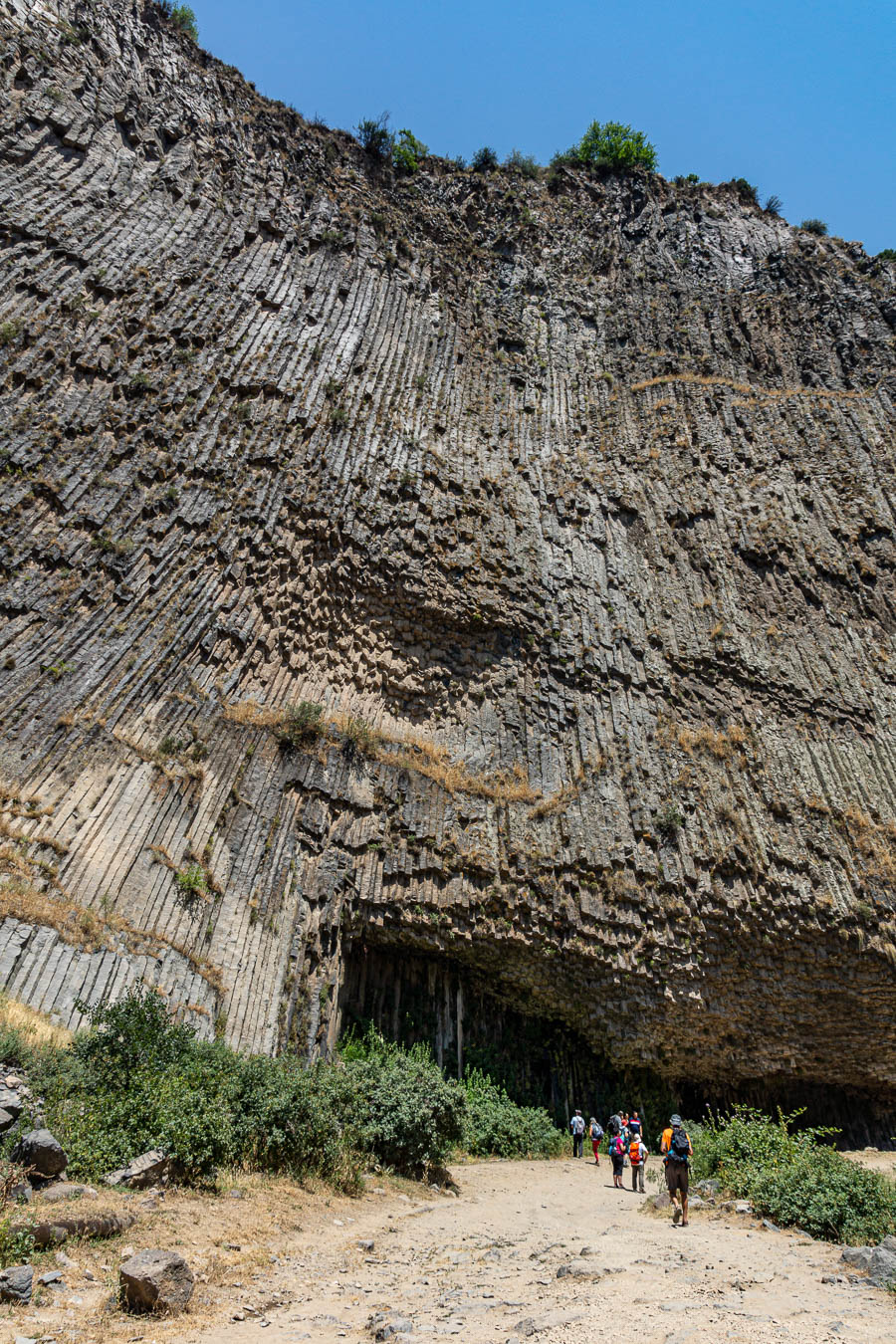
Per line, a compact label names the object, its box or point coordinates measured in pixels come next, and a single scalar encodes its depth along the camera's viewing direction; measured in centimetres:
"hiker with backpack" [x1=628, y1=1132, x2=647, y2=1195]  1223
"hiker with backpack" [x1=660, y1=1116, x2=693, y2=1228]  906
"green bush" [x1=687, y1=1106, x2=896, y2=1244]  846
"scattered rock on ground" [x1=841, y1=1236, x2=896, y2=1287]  631
